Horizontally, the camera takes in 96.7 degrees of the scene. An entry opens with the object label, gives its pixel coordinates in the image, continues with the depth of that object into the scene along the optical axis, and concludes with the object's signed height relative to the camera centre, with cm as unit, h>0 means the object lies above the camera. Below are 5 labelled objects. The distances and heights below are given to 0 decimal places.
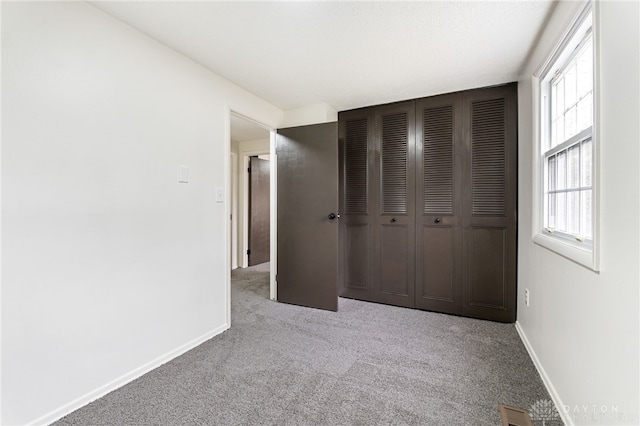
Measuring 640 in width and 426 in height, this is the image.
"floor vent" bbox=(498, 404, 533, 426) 139 -105
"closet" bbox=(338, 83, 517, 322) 264 +7
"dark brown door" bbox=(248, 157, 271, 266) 516 -2
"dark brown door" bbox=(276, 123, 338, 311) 297 -6
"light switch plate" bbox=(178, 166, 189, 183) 209 +27
